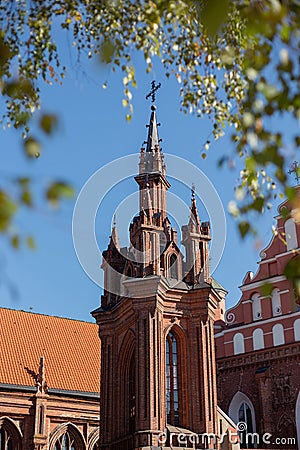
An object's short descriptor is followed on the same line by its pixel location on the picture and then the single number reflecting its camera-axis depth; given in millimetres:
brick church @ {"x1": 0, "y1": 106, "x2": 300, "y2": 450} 19641
